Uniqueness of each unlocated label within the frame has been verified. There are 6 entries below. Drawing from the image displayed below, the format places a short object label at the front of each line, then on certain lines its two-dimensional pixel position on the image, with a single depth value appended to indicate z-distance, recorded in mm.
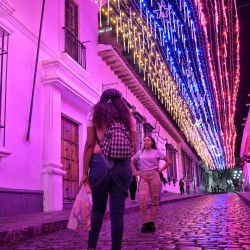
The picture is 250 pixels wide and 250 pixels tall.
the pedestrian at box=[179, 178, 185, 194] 31328
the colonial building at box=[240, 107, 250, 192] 30109
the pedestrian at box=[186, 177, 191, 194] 36250
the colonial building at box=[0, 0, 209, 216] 8867
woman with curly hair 3330
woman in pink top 6484
